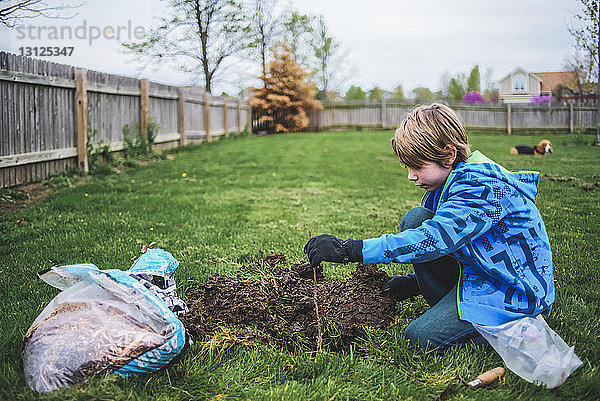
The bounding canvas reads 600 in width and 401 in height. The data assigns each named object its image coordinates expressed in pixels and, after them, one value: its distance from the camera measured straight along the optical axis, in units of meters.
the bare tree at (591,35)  15.82
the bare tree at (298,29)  30.97
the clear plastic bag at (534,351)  1.91
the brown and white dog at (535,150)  12.00
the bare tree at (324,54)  32.97
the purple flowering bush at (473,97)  33.44
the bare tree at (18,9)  5.44
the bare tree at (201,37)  23.27
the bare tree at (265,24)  29.05
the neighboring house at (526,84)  38.31
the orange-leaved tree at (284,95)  25.97
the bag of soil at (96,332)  1.83
